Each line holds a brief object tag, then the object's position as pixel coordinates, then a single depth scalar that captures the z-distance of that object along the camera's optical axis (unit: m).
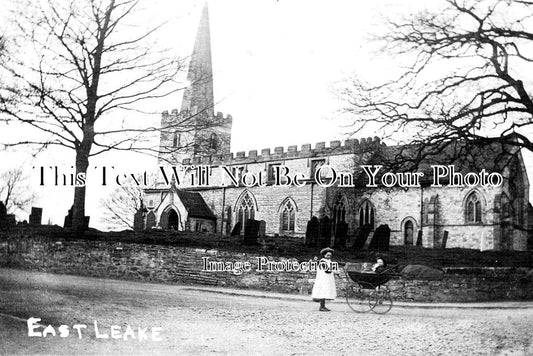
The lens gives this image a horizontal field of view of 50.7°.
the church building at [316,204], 27.06
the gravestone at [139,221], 24.63
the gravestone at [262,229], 26.24
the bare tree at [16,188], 11.65
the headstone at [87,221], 18.11
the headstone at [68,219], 17.90
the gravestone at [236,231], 22.62
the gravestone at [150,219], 28.08
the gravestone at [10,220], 16.41
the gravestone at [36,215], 17.62
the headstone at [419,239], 26.86
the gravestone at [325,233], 15.99
